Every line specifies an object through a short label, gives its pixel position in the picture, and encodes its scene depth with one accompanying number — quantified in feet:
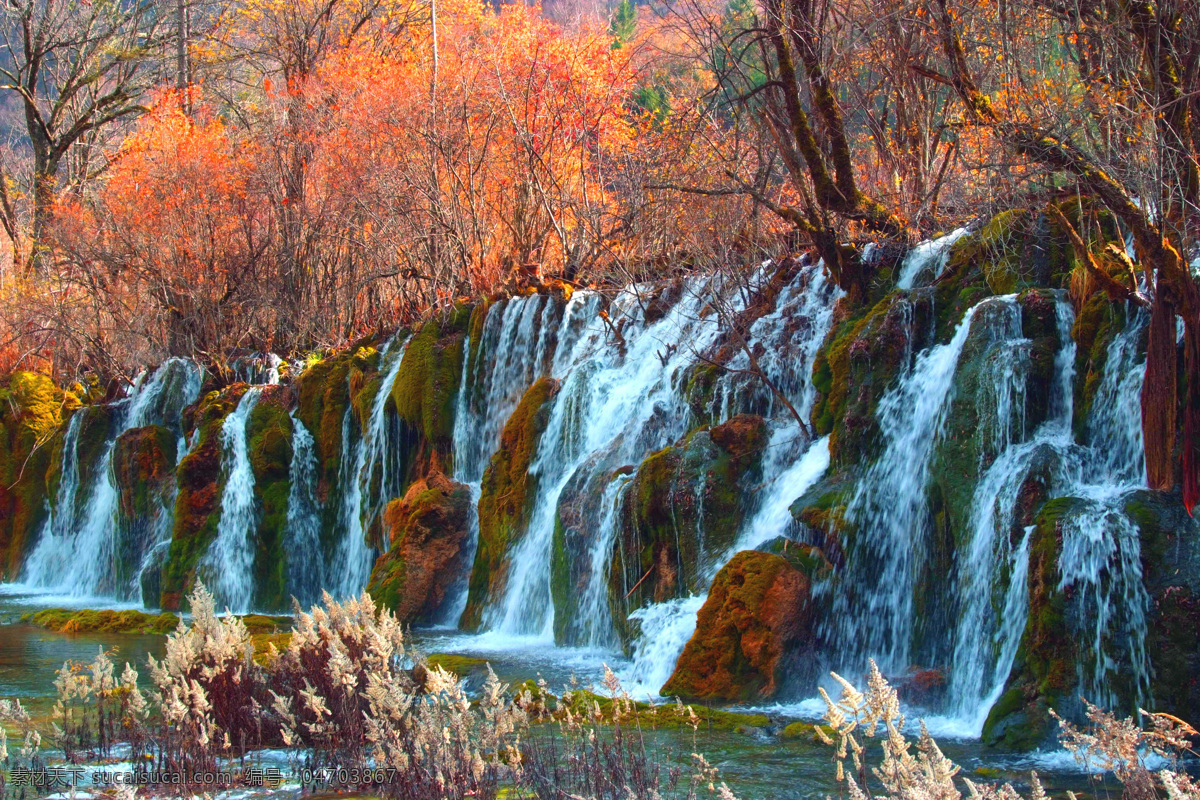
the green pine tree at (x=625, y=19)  174.09
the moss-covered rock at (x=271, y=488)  57.52
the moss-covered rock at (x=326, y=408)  59.82
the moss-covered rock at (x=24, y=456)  72.28
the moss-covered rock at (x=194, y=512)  57.82
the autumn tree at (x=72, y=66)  89.25
